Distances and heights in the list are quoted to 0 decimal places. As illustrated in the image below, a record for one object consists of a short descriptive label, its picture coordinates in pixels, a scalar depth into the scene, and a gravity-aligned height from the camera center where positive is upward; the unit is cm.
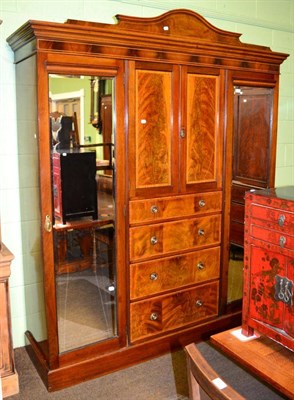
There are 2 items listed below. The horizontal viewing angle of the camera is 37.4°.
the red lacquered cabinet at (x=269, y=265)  175 -54
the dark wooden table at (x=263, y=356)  162 -89
